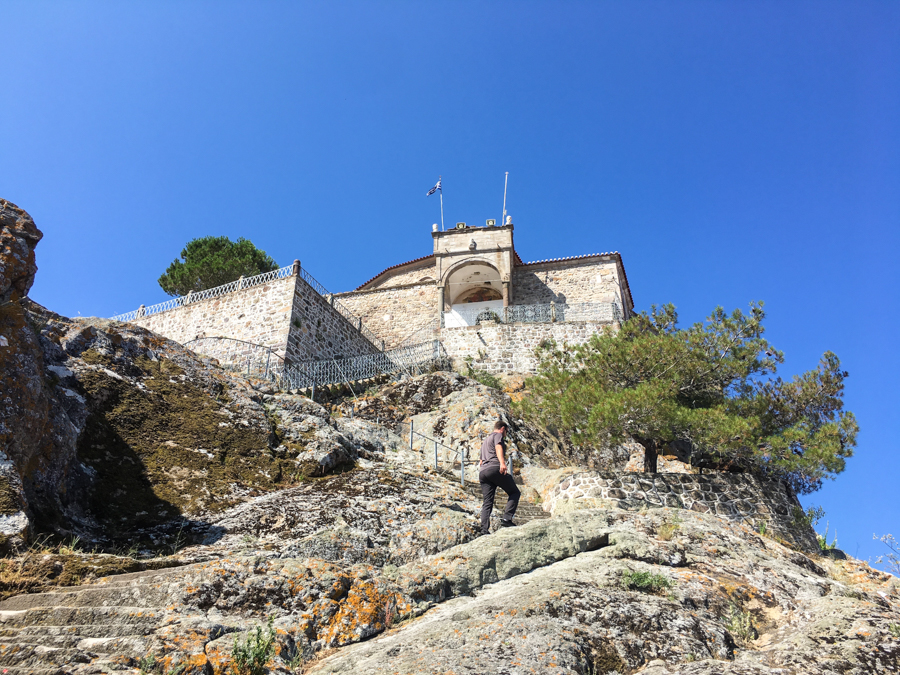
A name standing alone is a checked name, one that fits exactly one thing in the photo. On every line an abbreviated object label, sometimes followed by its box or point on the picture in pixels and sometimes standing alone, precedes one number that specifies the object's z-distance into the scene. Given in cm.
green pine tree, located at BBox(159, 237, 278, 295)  3334
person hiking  796
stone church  2133
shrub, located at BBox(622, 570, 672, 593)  556
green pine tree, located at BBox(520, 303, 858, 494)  1134
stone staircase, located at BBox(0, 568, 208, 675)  380
